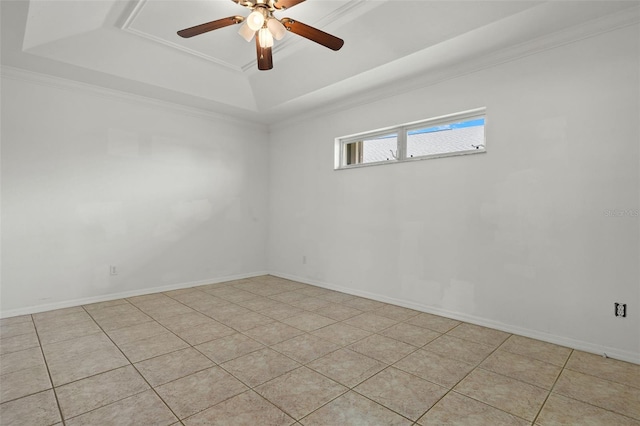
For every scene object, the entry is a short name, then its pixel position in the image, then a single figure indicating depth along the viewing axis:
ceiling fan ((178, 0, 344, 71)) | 2.29
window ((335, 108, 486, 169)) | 3.37
